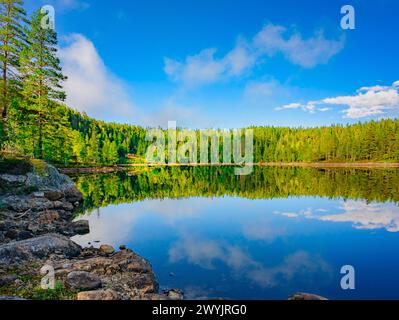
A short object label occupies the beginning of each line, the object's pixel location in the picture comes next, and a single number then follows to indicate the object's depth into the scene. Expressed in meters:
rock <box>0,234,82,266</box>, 12.17
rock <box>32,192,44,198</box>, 25.38
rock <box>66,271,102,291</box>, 10.09
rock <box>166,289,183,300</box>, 11.06
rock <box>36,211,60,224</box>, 20.81
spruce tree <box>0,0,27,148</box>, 30.02
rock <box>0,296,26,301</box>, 7.52
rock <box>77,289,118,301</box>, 9.01
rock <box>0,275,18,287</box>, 9.95
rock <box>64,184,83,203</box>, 31.08
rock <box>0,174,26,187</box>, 24.66
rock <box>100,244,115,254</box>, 15.73
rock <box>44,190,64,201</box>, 26.44
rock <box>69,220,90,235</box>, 20.48
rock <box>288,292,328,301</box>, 9.74
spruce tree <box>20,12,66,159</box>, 37.00
